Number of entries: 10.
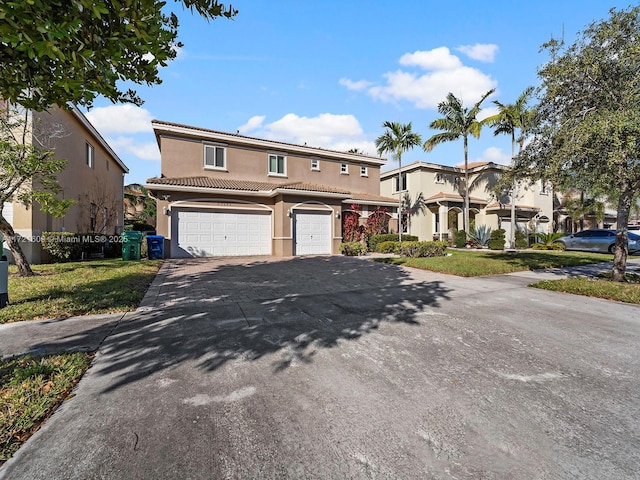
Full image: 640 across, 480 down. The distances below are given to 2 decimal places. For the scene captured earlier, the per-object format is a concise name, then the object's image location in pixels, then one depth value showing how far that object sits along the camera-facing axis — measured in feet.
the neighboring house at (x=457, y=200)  78.48
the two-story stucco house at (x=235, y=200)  48.67
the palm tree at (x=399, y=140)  68.18
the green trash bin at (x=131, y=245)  46.85
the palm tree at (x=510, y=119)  67.41
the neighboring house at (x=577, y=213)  82.00
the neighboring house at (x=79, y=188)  38.55
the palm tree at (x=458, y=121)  69.90
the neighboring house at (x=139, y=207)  103.47
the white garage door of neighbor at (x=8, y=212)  38.53
